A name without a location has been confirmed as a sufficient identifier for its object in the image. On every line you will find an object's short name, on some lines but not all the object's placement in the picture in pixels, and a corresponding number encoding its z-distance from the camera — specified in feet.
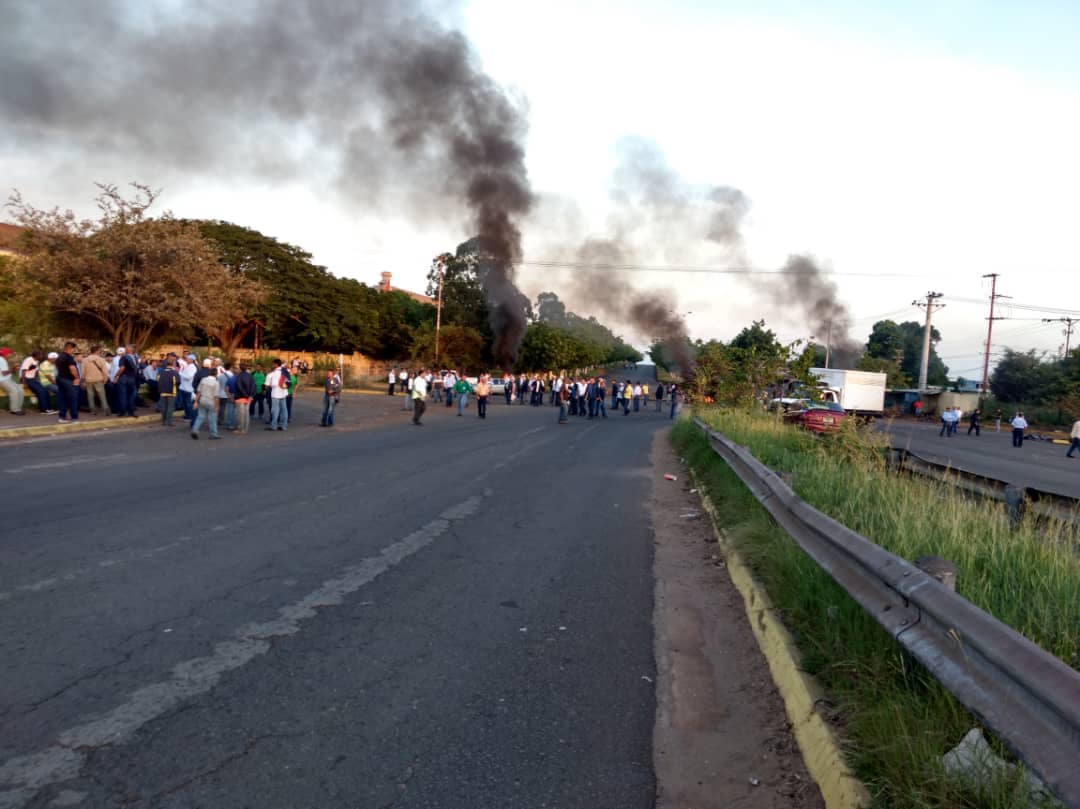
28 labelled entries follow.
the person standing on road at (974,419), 117.39
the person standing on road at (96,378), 52.26
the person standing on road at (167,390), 51.37
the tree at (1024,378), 159.74
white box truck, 124.77
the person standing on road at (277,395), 54.60
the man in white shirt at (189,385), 50.21
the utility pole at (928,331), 155.33
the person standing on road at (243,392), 50.70
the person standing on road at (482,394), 83.76
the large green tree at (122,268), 77.10
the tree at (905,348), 243.52
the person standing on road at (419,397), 68.13
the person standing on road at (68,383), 47.80
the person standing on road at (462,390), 84.10
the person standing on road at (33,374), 51.62
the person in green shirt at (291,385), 59.08
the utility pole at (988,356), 175.61
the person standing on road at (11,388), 49.66
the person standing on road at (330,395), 60.44
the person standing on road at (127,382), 53.52
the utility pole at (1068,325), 193.19
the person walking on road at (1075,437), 78.75
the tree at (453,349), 165.78
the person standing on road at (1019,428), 95.37
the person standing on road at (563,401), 82.69
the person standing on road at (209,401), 44.27
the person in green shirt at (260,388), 61.67
